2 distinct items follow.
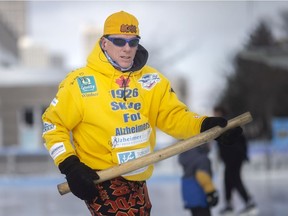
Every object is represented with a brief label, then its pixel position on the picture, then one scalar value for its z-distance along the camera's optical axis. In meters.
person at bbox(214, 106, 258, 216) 12.34
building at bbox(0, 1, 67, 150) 32.84
